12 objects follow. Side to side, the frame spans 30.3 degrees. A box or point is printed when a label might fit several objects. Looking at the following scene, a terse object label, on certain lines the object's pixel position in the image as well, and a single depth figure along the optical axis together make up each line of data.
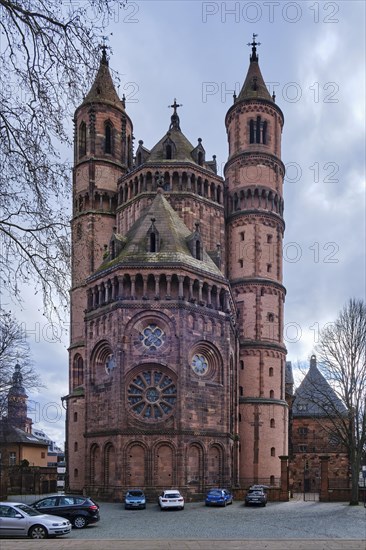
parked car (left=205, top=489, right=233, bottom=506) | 42.69
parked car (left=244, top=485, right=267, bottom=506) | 44.59
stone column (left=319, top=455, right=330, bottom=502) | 51.31
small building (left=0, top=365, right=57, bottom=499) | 52.97
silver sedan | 24.97
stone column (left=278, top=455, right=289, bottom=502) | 51.72
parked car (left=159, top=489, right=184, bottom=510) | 39.97
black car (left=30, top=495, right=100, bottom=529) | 30.17
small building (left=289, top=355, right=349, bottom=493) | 84.19
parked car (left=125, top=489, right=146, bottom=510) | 40.47
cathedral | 46.91
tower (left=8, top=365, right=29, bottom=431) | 48.12
